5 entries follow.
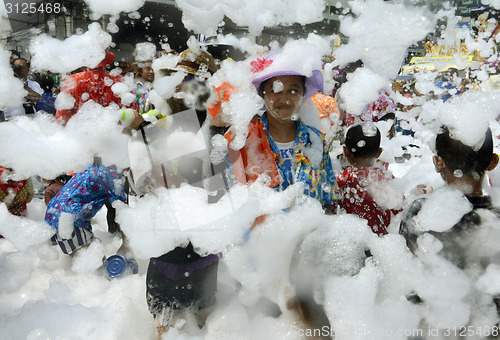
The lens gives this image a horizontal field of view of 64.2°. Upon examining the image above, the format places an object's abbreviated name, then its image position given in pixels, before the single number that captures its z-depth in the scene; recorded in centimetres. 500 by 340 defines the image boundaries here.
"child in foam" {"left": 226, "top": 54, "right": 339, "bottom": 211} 169
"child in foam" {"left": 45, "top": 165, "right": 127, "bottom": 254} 226
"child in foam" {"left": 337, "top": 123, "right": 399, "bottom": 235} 201
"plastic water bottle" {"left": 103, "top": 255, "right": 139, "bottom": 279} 218
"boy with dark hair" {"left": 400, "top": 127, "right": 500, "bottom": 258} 130
